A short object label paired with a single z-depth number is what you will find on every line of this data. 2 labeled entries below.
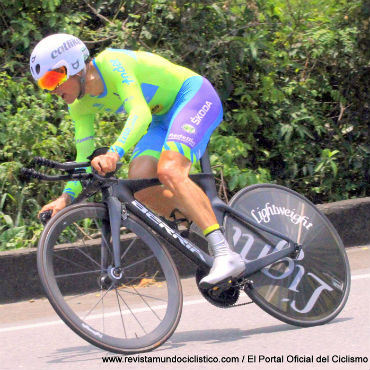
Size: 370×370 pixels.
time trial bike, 7.50
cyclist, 7.64
